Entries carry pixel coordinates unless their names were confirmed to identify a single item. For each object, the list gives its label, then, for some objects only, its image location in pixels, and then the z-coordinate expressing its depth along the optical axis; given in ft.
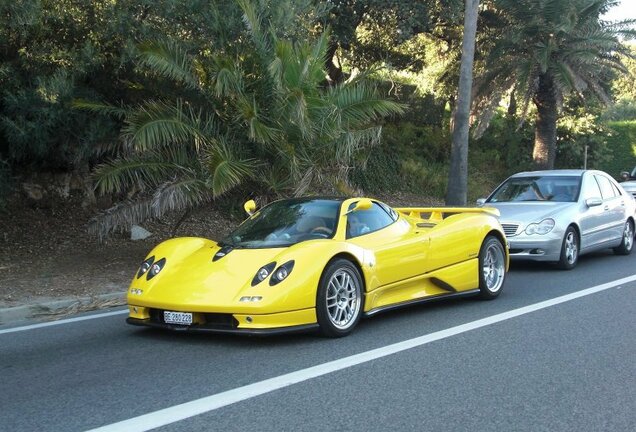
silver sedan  35.04
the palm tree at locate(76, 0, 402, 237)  33.50
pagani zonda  19.80
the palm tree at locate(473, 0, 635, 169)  62.44
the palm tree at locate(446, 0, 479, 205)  50.60
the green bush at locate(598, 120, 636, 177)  108.06
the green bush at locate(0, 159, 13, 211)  32.68
